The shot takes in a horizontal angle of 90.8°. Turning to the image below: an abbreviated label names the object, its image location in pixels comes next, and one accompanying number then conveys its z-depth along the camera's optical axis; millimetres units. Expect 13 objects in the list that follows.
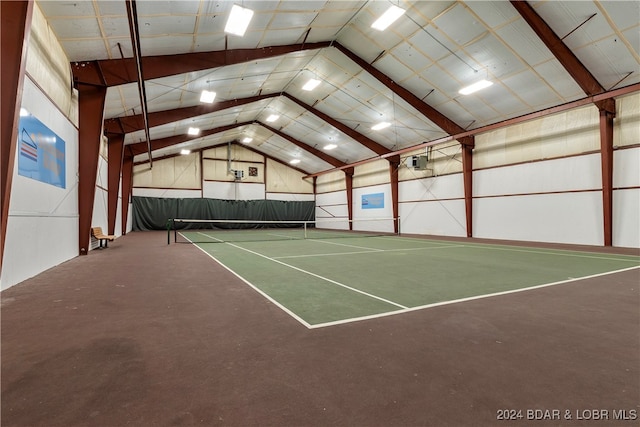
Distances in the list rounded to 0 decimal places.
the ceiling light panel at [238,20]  7232
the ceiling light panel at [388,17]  8336
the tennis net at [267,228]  15548
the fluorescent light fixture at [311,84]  13805
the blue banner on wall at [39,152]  5105
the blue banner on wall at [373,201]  21225
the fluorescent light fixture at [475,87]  11031
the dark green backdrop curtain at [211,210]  22969
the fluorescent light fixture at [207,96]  12672
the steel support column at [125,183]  18008
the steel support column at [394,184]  19406
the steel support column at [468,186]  15164
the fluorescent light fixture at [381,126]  15909
